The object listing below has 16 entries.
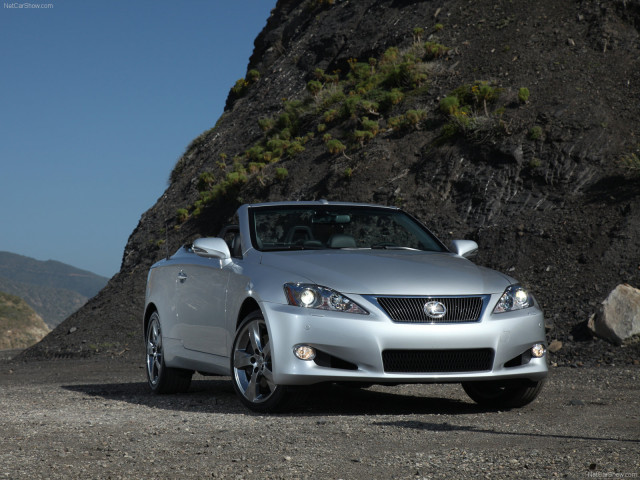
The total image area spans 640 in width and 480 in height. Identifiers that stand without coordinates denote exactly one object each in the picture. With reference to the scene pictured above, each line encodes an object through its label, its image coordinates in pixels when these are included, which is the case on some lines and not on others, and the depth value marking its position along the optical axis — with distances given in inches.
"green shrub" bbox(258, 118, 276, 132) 1246.3
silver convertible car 264.8
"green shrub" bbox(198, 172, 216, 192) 1214.3
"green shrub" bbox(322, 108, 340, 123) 1149.1
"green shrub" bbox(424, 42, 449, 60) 1147.3
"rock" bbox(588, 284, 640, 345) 593.6
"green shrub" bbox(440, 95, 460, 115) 999.0
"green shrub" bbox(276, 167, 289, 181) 1075.3
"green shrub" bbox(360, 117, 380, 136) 1051.4
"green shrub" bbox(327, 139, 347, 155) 1054.4
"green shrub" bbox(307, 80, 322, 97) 1276.7
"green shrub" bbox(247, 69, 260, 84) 1525.6
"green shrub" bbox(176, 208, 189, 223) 1187.9
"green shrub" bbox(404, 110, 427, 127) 1020.5
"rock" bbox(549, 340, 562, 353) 612.7
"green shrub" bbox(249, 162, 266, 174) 1135.6
